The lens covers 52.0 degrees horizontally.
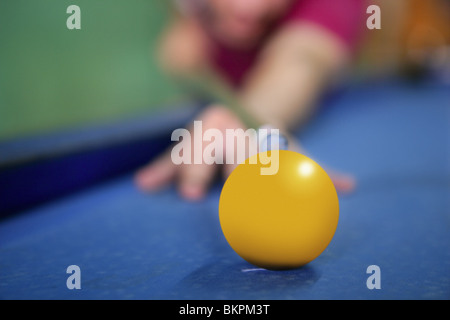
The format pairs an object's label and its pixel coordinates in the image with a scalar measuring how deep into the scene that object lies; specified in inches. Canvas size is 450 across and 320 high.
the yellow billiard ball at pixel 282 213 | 18.8
